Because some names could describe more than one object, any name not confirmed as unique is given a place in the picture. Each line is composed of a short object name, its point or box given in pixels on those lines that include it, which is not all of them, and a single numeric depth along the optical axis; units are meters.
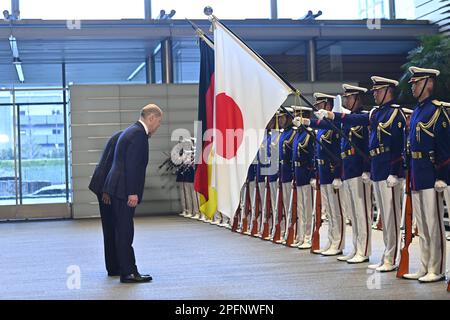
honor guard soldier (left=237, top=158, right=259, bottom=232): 11.12
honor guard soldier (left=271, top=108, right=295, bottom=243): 9.55
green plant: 14.38
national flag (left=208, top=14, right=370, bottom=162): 6.29
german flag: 6.62
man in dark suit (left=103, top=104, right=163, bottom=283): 6.54
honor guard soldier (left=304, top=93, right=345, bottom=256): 8.12
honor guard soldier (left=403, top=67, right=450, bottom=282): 6.17
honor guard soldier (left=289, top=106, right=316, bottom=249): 8.95
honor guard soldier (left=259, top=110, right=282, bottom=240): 10.25
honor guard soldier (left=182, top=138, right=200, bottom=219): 15.38
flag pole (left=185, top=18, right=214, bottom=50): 7.17
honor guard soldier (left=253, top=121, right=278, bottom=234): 10.35
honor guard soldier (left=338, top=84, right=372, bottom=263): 7.53
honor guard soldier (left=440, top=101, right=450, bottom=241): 6.14
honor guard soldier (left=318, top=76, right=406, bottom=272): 6.82
